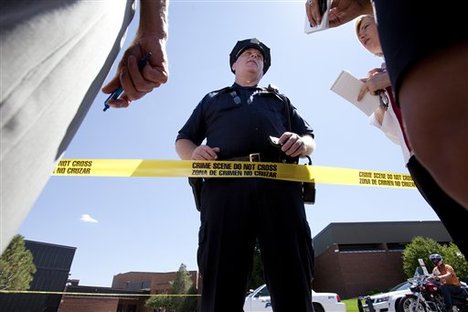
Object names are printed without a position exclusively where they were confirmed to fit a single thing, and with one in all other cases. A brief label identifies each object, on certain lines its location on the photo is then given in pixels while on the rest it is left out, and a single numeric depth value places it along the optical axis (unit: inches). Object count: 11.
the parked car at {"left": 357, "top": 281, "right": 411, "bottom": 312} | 392.9
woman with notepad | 40.8
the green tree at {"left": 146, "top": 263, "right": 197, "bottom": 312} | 1095.0
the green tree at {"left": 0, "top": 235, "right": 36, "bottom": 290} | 740.6
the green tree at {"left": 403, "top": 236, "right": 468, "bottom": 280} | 772.0
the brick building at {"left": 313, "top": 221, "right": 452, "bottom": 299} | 1050.7
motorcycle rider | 299.4
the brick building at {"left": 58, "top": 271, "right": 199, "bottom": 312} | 1019.3
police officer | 61.4
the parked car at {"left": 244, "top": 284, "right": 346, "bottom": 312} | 419.5
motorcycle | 300.7
